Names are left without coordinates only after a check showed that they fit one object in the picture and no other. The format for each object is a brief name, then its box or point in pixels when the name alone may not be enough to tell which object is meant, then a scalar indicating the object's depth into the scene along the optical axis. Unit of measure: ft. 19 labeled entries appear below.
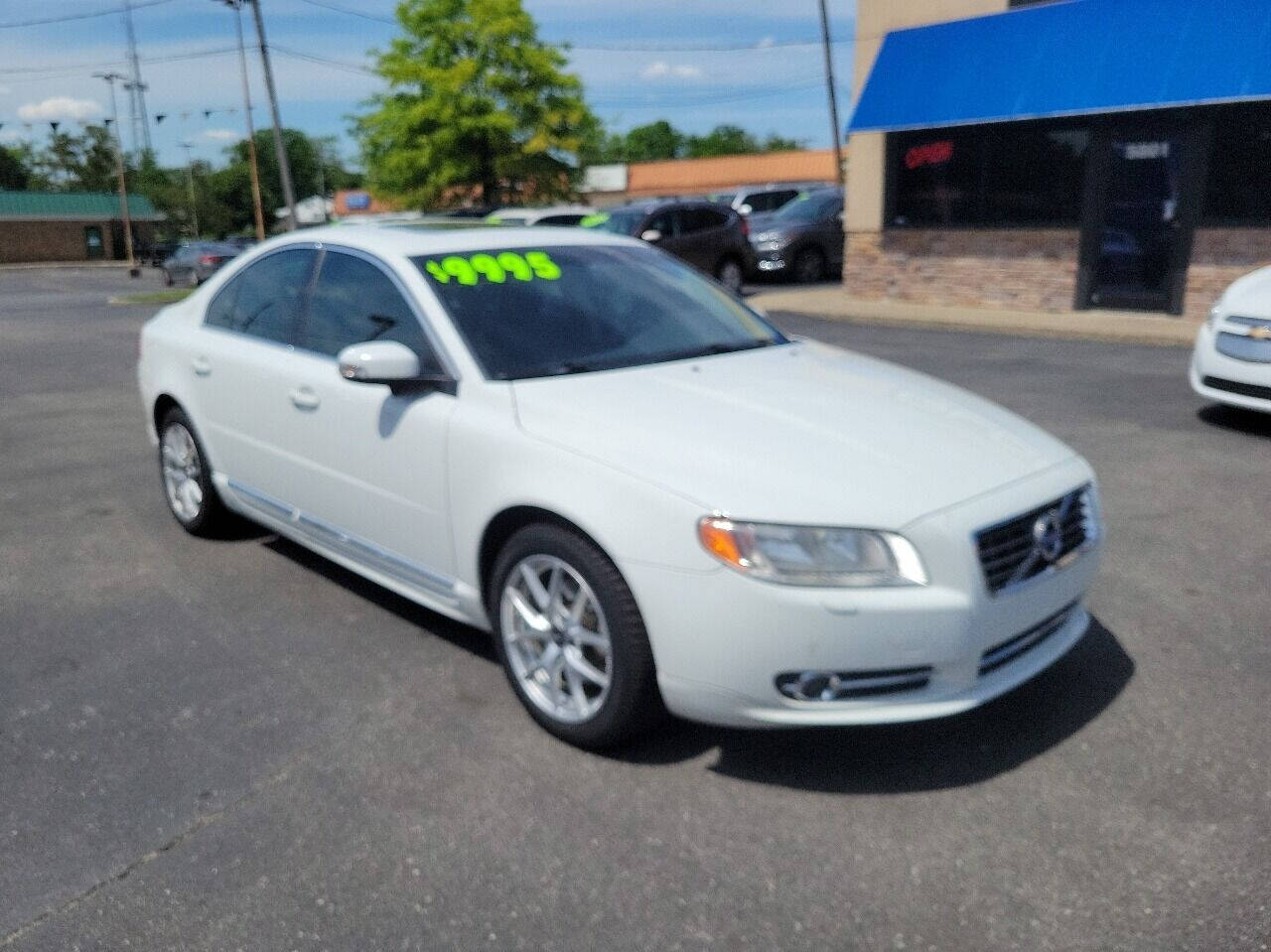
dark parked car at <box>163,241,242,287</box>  105.81
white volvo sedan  9.87
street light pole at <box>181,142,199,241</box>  282.56
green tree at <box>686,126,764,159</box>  445.37
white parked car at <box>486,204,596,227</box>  56.55
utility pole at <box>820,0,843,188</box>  114.11
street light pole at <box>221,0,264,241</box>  135.83
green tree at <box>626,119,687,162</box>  469.00
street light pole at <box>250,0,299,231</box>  104.22
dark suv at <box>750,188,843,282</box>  72.54
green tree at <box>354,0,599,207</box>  115.03
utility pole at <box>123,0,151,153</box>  204.54
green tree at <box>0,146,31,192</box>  332.80
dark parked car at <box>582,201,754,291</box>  60.85
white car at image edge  24.30
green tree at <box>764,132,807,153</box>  419.33
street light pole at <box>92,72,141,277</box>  188.67
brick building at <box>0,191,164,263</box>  228.02
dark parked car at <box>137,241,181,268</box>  195.99
